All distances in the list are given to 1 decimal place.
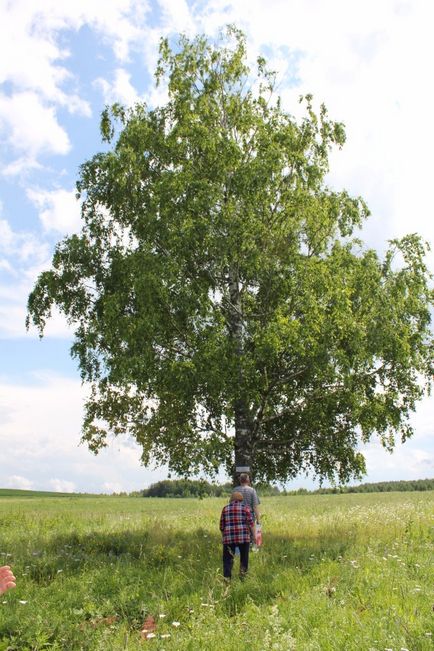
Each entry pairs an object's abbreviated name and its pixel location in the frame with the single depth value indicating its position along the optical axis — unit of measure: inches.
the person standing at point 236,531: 561.0
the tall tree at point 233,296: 716.7
